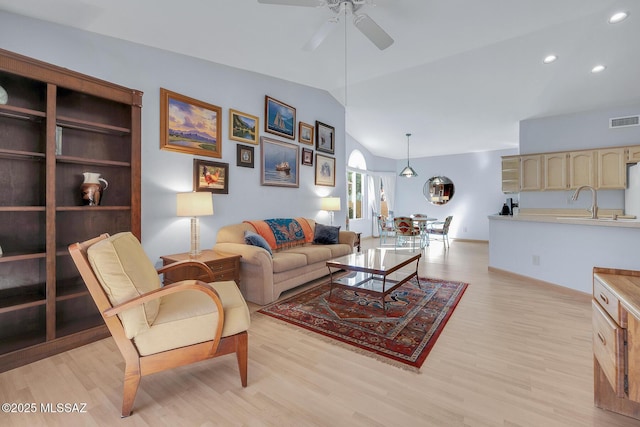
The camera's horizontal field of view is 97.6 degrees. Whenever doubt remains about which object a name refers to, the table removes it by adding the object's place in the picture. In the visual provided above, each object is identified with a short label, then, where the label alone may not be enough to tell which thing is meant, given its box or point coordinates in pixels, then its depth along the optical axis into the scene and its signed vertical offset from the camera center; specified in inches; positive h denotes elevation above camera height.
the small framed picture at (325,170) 215.8 +35.5
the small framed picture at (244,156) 156.1 +33.5
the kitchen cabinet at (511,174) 222.1 +32.7
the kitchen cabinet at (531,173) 212.5 +32.2
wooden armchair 58.0 -23.1
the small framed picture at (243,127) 151.9 +49.7
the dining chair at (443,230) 270.7 -15.3
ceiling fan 91.7 +68.4
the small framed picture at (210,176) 135.0 +19.4
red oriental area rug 87.3 -40.0
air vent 185.5 +62.4
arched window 329.4 +36.4
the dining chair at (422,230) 260.1 -14.7
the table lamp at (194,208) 117.0 +2.9
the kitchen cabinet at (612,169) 184.2 +30.6
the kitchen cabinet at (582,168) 194.2 +32.4
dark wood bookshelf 82.0 +8.4
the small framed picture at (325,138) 213.8 +61.0
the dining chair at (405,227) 245.9 -10.9
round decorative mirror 346.0 +31.3
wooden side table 107.4 -21.4
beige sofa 123.3 -24.0
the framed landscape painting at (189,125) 123.3 +42.4
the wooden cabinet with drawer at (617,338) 45.3 -21.8
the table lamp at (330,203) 211.2 +8.5
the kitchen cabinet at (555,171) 203.2 +32.0
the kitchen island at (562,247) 116.7 -16.1
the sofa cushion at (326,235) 177.2 -12.9
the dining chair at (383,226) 277.7 -11.6
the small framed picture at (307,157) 201.3 +42.3
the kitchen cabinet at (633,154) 178.7 +38.8
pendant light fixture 282.4 +43.0
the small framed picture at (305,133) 197.3 +58.9
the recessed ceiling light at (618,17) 120.3 +86.2
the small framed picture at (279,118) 171.8 +62.4
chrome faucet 129.7 +2.0
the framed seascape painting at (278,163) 171.0 +33.4
